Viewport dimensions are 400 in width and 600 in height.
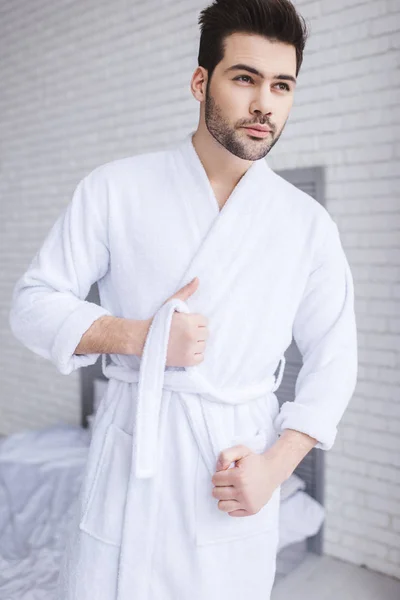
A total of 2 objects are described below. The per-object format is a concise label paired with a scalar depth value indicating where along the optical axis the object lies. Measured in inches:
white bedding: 95.5
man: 41.5
